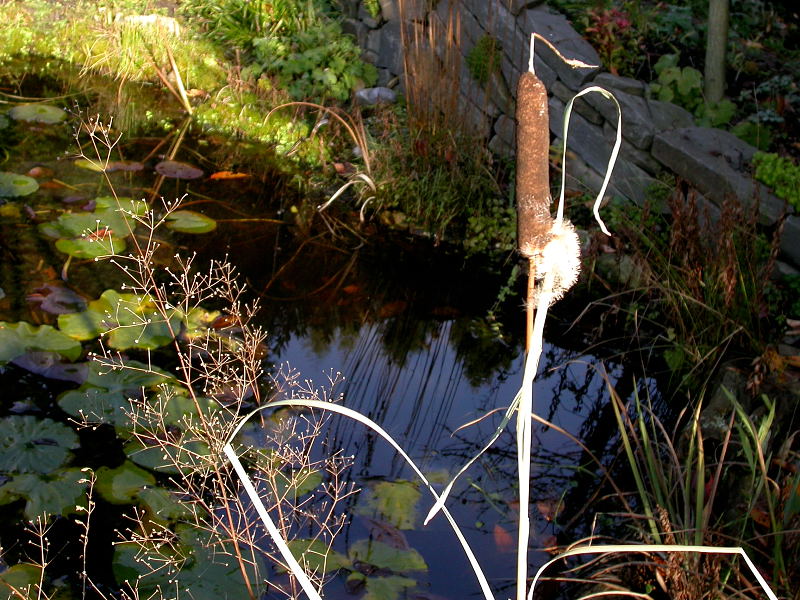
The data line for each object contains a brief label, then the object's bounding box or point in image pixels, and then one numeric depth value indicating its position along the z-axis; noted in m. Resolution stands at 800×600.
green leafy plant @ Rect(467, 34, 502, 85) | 4.45
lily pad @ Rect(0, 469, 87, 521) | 2.53
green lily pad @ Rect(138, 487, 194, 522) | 2.53
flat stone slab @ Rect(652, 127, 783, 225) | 3.72
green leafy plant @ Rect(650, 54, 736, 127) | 4.23
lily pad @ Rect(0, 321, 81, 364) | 3.11
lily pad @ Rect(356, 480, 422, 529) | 2.60
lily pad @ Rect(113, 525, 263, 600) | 2.24
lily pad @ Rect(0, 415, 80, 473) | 2.66
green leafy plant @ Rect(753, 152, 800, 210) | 3.63
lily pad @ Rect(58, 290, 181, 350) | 3.24
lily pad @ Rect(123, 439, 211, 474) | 2.69
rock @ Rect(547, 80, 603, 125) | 4.43
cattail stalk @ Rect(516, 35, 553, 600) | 1.09
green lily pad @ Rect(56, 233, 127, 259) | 3.76
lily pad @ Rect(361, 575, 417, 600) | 2.31
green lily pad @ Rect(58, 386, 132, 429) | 2.86
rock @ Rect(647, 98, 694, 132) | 4.19
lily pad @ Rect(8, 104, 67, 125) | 5.03
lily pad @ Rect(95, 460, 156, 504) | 2.61
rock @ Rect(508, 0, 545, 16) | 4.59
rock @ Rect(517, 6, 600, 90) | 4.34
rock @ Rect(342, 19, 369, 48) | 5.70
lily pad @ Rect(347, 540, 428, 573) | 2.41
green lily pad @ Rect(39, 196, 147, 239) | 3.91
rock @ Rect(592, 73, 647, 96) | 4.28
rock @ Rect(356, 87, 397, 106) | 5.25
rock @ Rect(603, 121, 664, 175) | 4.18
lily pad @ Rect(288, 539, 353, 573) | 2.34
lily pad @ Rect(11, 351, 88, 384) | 3.05
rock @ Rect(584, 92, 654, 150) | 4.16
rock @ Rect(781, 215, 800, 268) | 3.58
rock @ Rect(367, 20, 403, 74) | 5.36
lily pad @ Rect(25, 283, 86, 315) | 3.42
